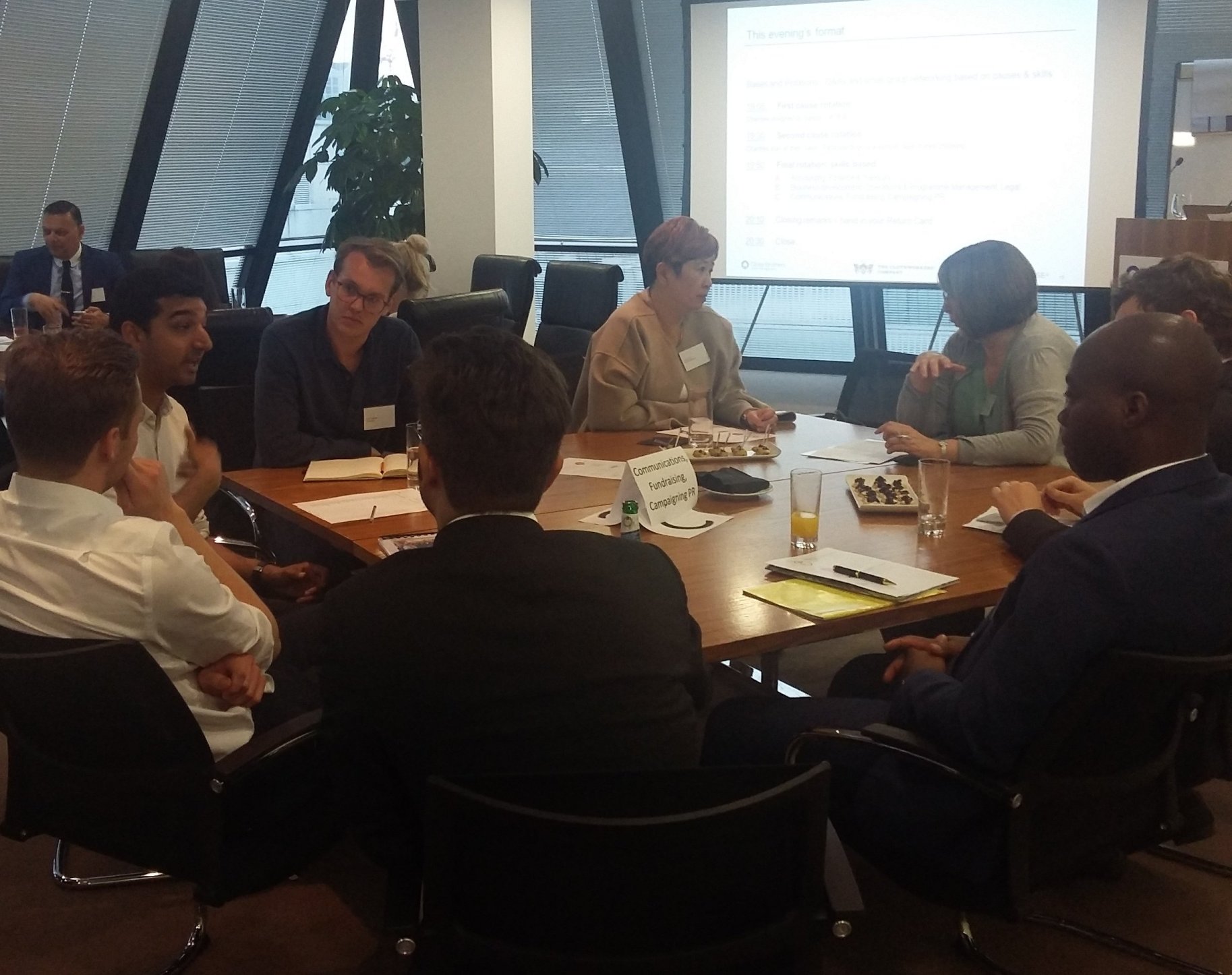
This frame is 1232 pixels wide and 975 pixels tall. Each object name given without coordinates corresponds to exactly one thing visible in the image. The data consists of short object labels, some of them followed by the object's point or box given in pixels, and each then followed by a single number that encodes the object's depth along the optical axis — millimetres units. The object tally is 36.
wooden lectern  4719
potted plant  7676
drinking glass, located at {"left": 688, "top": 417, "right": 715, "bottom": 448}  3596
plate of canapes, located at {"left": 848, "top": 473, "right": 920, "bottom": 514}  2930
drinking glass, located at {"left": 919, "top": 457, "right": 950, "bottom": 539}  2734
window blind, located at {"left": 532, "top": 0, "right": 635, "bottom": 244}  8031
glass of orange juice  2588
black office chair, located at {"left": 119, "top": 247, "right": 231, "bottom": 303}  7090
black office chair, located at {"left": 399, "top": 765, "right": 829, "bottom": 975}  1347
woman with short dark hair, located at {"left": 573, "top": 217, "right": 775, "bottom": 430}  3928
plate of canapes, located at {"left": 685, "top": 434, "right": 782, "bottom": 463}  3469
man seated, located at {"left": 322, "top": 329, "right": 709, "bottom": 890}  1476
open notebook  3205
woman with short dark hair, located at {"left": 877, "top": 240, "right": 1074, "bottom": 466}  3326
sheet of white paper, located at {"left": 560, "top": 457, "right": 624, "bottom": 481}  3294
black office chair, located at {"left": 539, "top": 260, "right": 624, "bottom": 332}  5701
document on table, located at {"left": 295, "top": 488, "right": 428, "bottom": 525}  2828
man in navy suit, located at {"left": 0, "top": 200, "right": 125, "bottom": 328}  6312
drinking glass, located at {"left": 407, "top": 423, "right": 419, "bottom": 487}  3008
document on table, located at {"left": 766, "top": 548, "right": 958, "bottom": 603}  2338
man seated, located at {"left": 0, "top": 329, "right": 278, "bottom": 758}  1857
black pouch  3041
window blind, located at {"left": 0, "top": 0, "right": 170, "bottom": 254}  7016
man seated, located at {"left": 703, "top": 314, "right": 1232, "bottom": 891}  1738
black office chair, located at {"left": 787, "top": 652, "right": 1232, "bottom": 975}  1763
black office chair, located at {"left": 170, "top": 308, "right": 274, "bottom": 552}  4086
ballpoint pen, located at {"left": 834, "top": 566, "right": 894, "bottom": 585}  2379
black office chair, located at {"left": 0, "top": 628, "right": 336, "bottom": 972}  1779
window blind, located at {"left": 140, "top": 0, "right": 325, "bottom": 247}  7875
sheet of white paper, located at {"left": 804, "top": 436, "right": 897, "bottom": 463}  3498
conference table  2211
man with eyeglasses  3449
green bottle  2670
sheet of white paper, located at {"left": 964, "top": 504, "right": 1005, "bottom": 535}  2773
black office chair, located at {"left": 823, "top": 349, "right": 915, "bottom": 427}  4410
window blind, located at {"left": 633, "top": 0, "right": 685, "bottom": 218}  7863
